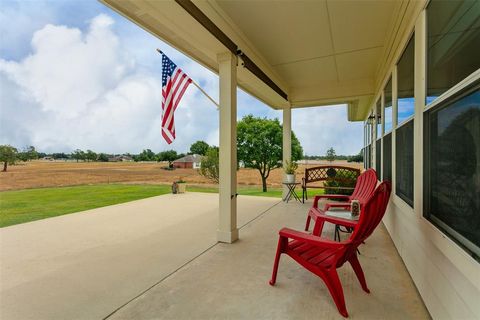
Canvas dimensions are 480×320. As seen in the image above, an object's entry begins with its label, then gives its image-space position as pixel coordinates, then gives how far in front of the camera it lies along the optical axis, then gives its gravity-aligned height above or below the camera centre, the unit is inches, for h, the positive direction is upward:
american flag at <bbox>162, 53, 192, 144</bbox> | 149.9 +48.0
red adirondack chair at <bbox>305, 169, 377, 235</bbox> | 122.5 -19.2
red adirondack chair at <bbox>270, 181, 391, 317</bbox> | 68.6 -30.4
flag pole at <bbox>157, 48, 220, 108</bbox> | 184.5 +60.0
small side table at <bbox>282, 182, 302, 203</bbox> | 241.3 -30.1
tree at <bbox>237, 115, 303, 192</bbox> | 432.8 +31.9
